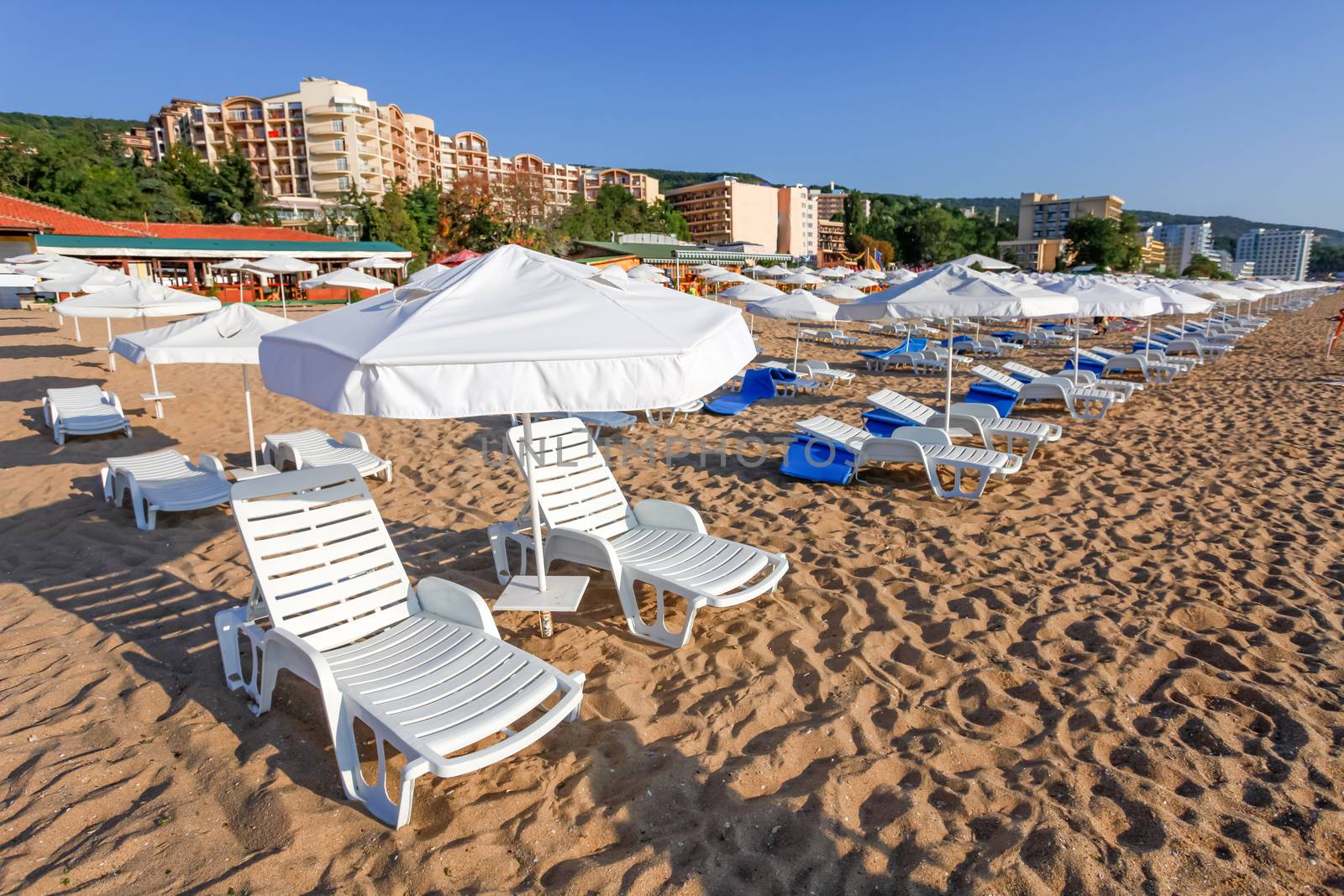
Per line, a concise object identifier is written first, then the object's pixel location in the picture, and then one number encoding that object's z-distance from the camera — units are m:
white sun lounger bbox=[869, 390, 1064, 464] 7.02
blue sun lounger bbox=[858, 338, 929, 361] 14.30
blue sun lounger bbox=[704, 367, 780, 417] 10.41
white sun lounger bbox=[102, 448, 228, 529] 5.32
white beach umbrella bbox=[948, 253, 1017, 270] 17.33
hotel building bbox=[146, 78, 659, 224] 66.00
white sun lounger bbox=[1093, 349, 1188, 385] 11.91
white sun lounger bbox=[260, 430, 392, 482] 6.37
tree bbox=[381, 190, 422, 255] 42.91
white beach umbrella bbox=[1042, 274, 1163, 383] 7.95
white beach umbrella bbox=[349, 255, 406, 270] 19.10
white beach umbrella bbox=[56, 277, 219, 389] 9.32
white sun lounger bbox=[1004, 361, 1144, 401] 9.98
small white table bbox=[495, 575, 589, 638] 3.45
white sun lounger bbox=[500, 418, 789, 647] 3.65
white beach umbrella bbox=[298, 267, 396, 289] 13.76
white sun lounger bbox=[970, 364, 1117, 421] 8.91
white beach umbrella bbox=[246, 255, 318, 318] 15.55
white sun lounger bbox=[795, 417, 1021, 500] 5.91
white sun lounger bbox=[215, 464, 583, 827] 2.46
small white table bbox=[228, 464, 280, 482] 6.21
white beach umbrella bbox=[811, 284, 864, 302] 19.73
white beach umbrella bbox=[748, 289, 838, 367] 9.82
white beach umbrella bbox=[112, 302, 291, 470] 5.79
